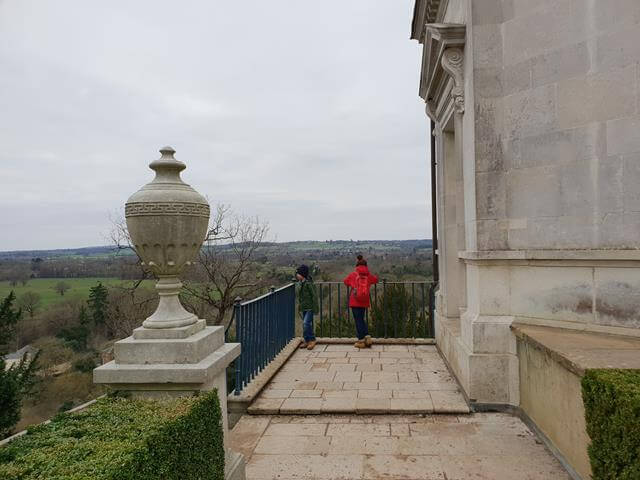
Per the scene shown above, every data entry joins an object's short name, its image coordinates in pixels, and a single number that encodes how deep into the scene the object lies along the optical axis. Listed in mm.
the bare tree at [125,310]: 22203
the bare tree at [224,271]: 24078
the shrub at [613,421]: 2217
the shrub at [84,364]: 31084
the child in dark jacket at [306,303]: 8409
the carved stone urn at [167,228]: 2895
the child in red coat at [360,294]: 8250
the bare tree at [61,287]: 36219
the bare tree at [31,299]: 28175
